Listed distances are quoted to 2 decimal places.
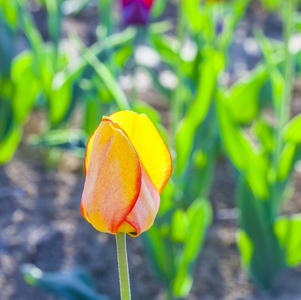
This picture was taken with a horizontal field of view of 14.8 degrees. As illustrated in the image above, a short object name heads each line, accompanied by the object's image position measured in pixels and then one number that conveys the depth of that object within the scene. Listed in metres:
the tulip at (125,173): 0.56
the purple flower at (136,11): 1.25
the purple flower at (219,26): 1.99
